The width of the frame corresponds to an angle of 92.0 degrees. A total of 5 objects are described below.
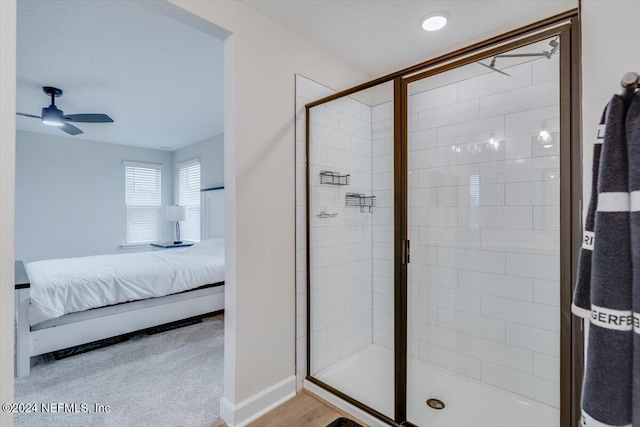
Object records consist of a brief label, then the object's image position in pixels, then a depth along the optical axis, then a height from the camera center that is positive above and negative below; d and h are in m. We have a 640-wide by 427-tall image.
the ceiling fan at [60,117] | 3.12 +1.01
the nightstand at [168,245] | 5.43 -0.62
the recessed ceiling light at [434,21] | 1.98 +1.24
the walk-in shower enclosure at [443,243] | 1.86 -0.25
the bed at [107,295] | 2.52 -0.82
